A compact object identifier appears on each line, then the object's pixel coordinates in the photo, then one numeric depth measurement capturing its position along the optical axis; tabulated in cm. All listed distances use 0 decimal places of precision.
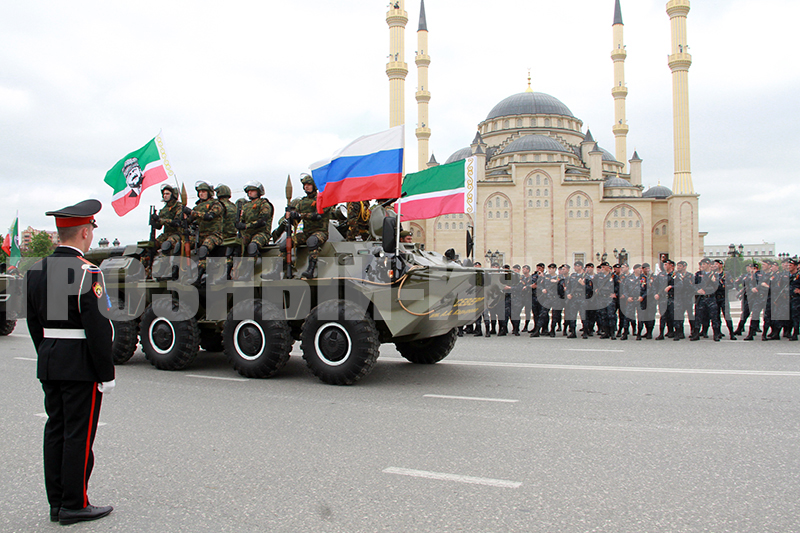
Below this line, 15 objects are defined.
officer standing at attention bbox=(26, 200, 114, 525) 346
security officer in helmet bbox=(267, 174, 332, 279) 823
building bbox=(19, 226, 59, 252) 7271
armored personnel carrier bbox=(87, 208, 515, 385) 749
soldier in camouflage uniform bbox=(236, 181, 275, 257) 880
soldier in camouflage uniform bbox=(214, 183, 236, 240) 954
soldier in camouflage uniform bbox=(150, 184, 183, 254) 960
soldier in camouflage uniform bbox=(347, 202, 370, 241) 905
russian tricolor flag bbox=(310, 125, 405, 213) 868
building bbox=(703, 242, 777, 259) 9798
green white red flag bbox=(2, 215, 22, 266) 2178
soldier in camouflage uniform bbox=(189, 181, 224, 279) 922
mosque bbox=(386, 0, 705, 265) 6284
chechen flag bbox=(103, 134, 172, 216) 1084
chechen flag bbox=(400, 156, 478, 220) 1258
